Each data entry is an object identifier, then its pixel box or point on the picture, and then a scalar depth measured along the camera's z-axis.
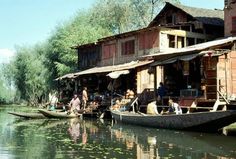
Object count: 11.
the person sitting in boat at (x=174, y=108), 22.27
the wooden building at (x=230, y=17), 29.13
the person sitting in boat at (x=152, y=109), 23.81
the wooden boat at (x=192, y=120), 19.28
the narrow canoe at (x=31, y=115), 30.82
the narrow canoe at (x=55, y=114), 29.92
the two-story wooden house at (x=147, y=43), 31.55
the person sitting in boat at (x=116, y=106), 29.75
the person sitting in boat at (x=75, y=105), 32.31
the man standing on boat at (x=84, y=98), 33.56
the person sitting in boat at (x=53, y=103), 35.70
